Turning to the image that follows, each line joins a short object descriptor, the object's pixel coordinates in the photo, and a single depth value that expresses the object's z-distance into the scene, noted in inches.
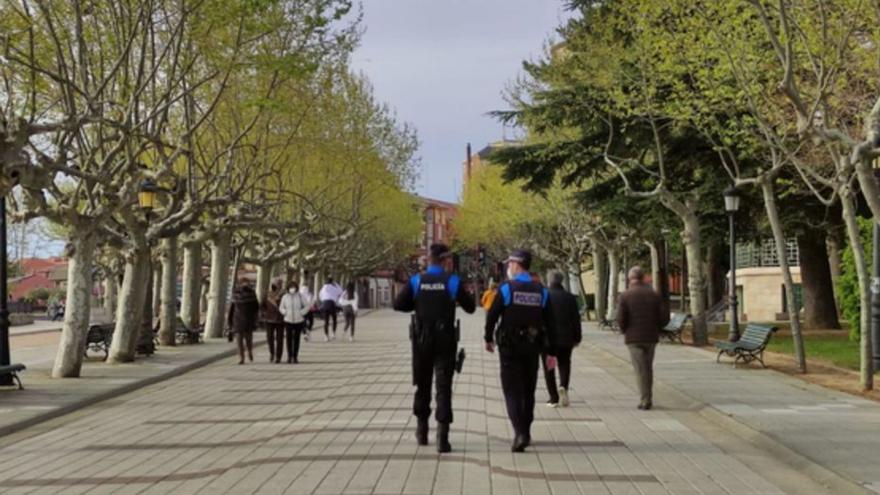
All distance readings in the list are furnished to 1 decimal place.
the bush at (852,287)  979.3
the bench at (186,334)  1211.1
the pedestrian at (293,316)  914.1
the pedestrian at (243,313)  922.7
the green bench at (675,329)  1186.6
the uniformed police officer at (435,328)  393.4
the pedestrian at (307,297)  933.2
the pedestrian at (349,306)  1368.1
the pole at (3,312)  711.7
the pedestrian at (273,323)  934.4
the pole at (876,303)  745.6
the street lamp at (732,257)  970.7
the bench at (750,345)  807.1
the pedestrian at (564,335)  569.6
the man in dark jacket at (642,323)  551.5
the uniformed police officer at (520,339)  396.8
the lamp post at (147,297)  861.2
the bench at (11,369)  648.4
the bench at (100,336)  958.4
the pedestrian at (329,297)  1269.7
